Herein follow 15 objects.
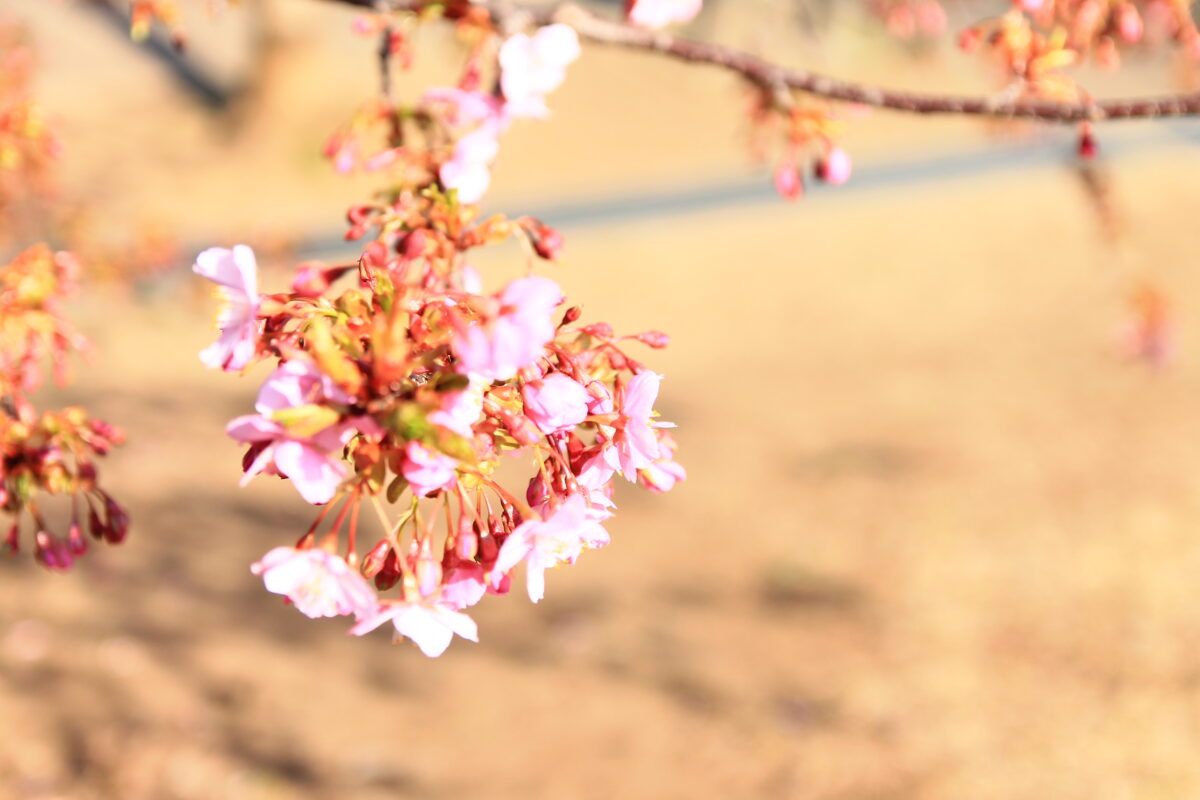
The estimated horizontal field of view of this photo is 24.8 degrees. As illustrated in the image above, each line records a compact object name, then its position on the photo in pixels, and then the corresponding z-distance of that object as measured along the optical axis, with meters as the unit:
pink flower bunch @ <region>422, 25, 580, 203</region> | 0.74
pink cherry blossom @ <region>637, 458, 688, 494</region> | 0.70
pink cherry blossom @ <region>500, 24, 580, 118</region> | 0.75
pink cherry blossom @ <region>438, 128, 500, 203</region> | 0.74
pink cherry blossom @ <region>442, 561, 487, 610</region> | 0.67
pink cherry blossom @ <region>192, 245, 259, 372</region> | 0.64
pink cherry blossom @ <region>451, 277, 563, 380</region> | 0.62
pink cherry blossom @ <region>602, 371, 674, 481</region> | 0.67
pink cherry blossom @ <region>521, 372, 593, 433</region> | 0.65
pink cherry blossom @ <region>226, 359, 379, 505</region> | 0.62
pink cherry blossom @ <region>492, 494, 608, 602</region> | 0.64
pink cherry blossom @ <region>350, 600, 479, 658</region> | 0.65
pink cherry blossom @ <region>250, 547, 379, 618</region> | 0.64
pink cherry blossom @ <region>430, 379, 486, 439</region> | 0.62
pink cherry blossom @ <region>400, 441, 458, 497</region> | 0.62
